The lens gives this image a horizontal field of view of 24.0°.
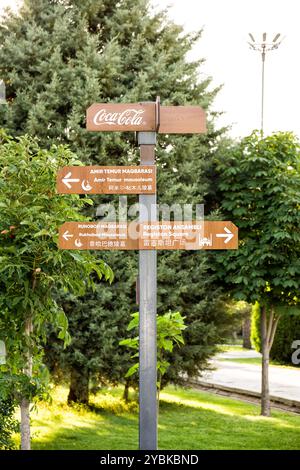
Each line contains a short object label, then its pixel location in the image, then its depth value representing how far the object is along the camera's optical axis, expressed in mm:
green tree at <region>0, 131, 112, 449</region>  5613
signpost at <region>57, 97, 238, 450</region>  4832
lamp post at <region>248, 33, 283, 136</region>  12578
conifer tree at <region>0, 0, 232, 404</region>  10047
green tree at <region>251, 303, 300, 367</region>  18641
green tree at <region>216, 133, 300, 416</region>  10266
